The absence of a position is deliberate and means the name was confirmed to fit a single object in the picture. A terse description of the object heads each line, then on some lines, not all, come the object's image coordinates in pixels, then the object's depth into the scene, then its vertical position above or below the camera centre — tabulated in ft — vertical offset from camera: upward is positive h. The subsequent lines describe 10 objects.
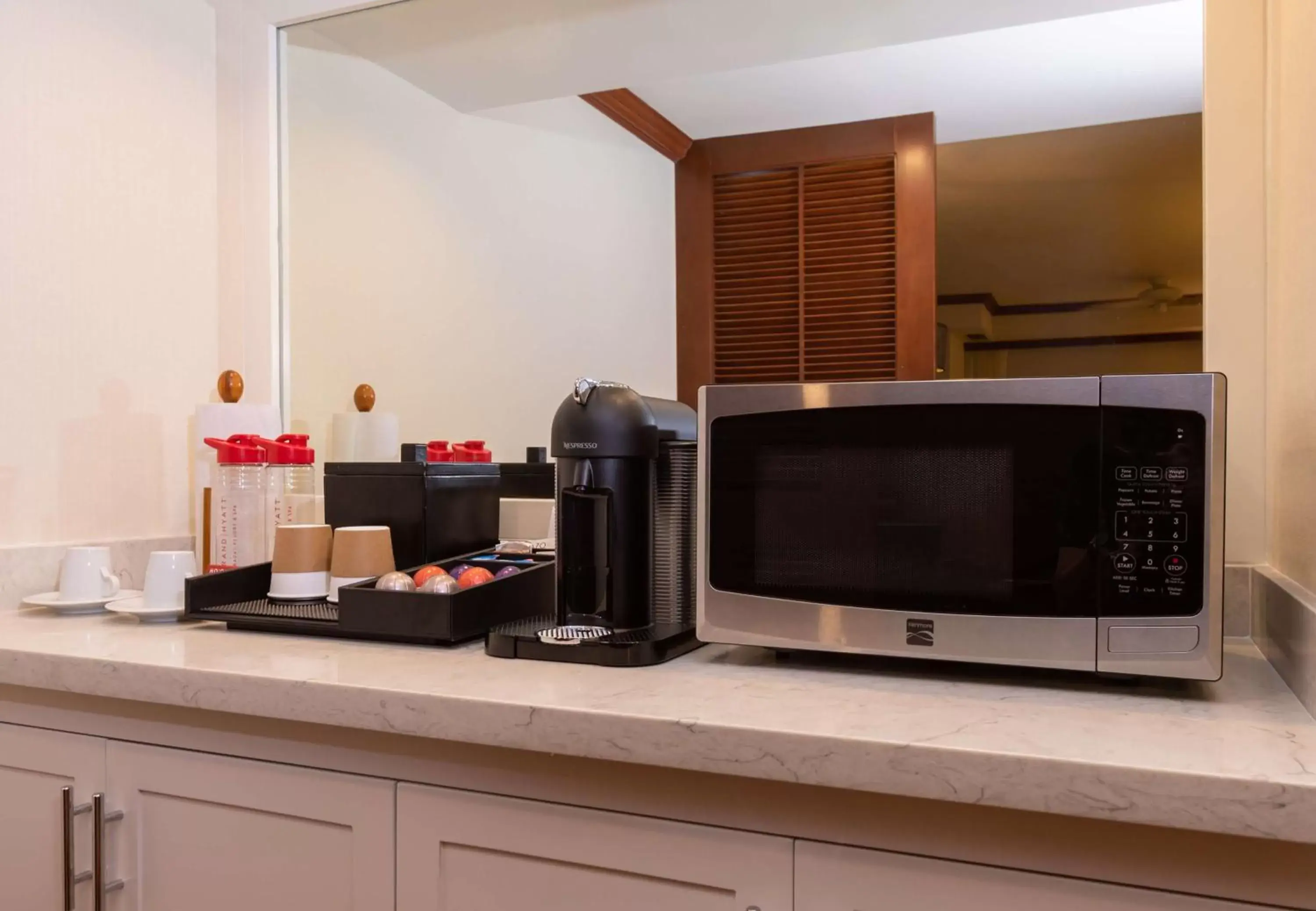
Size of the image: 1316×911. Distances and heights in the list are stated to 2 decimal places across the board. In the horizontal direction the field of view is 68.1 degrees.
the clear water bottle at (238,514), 4.56 -0.31
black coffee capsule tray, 3.44 -0.61
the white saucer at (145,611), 4.01 -0.67
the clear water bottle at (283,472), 4.63 -0.11
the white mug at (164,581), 4.07 -0.55
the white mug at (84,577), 4.30 -0.57
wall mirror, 3.89 +1.17
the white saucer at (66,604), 4.25 -0.68
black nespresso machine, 3.41 -0.25
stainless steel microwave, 2.64 -0.22
